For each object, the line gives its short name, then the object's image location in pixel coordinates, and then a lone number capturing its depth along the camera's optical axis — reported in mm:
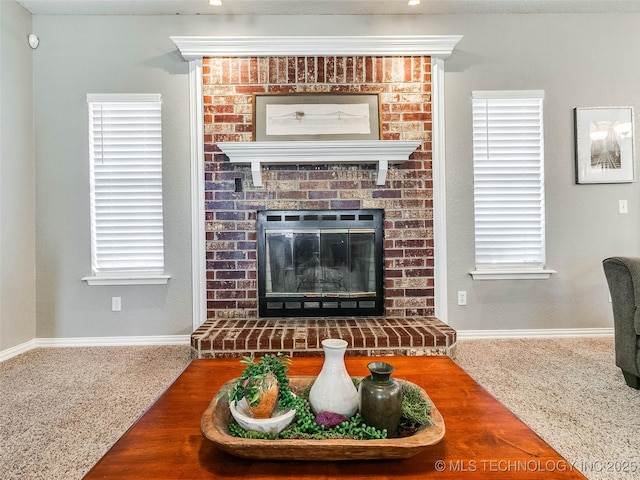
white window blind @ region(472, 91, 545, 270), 3008
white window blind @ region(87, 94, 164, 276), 2941
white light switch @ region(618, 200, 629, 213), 3033
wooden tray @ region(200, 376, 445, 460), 786
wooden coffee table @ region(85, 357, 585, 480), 767
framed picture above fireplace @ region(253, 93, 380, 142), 2855
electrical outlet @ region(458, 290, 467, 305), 3016
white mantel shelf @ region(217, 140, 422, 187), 2652
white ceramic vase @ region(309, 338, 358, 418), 908
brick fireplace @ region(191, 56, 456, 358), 2896
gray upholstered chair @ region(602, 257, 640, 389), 1959
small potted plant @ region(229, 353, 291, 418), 871
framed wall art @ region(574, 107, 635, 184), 3006
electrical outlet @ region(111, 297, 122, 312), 2961
